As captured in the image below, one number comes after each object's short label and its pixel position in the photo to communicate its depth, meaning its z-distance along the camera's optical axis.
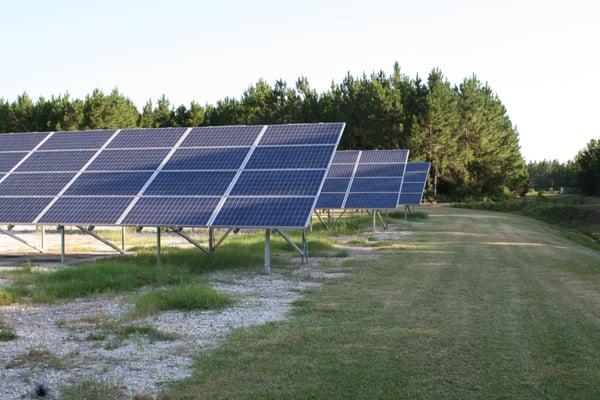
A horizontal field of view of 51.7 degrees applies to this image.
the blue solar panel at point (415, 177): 43.71
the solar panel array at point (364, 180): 31.11
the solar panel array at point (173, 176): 15.99
